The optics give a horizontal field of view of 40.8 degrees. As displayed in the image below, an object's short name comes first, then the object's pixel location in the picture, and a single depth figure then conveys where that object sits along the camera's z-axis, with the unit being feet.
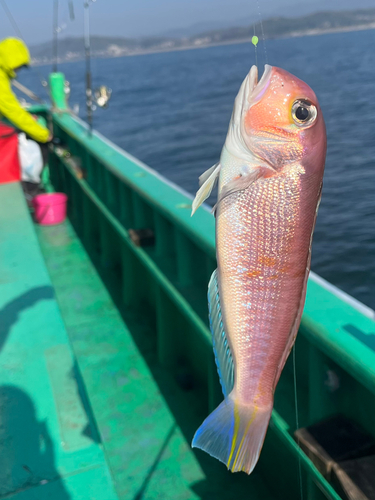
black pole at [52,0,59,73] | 24.77
